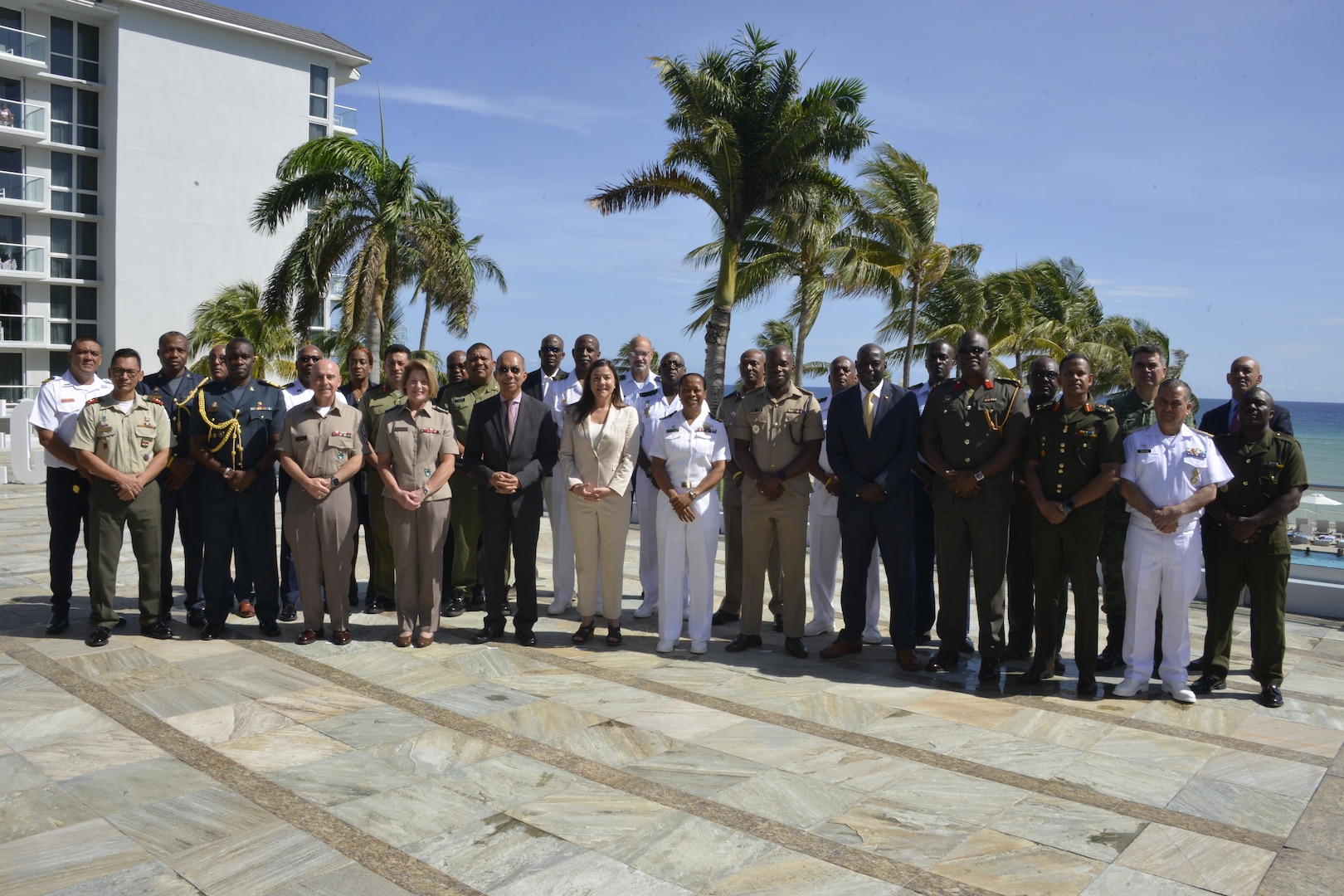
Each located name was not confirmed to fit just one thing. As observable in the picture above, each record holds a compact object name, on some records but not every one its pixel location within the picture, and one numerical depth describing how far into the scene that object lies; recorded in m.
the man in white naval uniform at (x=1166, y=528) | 5.52
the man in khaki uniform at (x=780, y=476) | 6.36
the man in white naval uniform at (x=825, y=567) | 7.07
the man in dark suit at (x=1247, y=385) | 6.00
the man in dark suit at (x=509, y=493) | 6.62
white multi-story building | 33.72
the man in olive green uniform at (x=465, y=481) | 7.16
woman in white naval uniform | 6.43
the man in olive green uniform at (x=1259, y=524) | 5.59
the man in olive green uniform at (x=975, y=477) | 5.85
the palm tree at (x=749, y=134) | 17.16
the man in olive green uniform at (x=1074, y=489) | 5.61
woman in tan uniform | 6.43
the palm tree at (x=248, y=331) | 25.73
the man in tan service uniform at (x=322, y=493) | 6.36
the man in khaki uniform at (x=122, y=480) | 6.19
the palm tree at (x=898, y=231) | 23.55
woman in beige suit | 6.55
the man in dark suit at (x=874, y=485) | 6.15
